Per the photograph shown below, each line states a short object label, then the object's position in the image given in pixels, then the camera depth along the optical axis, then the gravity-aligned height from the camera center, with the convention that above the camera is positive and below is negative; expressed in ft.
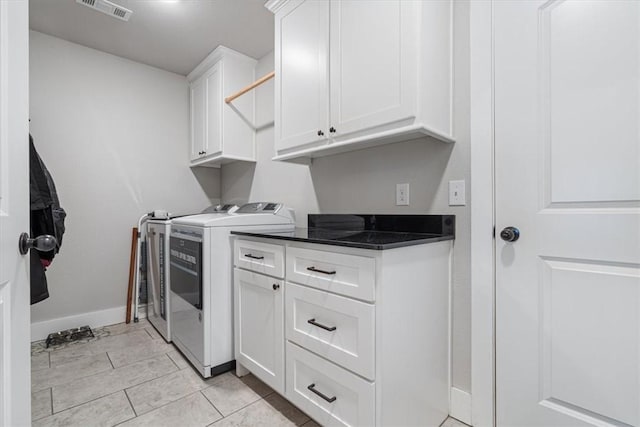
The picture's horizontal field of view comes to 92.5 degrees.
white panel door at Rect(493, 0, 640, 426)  3.52 -0.03
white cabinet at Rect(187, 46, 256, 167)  8.90 +3.04
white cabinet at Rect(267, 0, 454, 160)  4.27 +2.19
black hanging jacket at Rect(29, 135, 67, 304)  3.63 -0.06
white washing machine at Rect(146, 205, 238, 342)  7.66 -1.69
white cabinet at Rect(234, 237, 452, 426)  3.64 -1.68
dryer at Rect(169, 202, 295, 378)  6.05 -1.57
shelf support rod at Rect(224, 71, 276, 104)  7.69 +3.29
